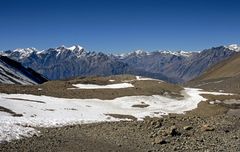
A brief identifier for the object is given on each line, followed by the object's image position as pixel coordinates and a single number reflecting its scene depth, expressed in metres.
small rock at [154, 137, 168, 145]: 33.54
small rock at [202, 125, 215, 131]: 39.41
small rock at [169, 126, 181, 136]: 36.50
